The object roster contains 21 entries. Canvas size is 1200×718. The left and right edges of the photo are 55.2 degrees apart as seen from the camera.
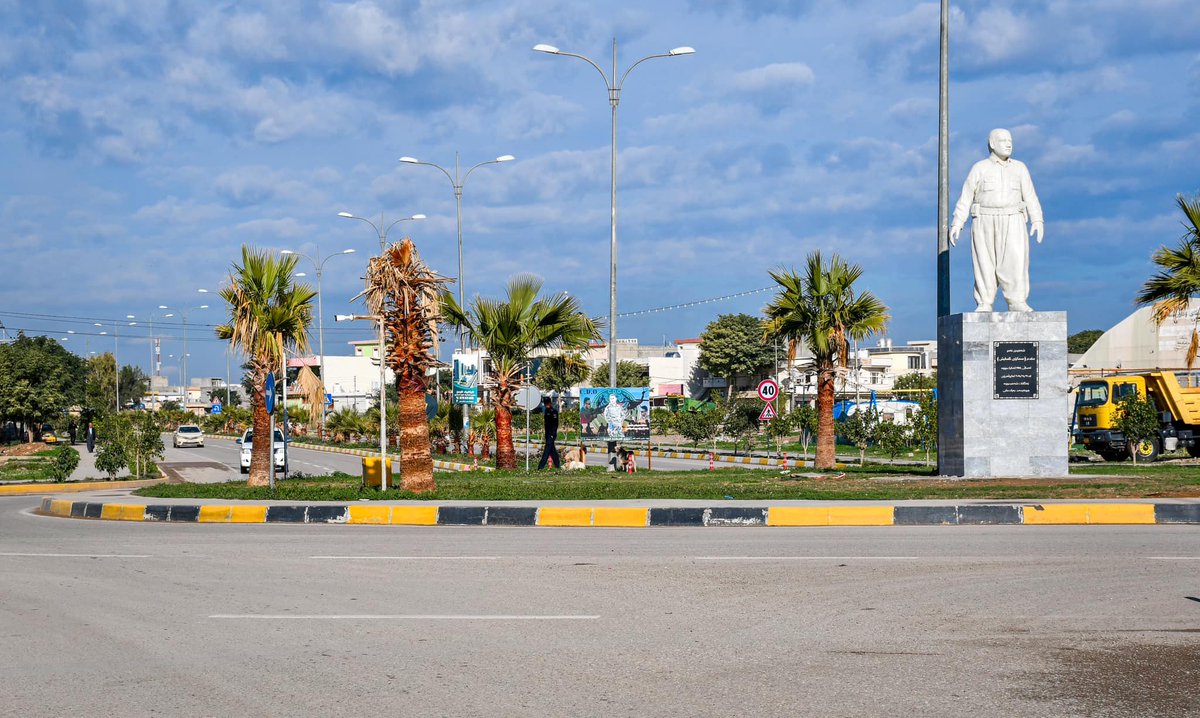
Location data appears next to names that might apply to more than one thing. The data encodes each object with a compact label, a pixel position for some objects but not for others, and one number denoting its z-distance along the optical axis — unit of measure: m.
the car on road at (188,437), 67.25
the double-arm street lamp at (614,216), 30.38
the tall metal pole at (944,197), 21.72
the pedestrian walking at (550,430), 29.22
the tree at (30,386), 66.62
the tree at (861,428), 36.22
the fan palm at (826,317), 28.94
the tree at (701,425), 47.38
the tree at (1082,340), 116.51
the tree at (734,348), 100.44
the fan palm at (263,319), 24.80
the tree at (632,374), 103.50
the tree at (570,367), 30.33
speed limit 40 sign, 36.95
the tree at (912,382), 82.12
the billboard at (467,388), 41.50
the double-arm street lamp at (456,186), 41.75
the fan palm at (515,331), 27.66
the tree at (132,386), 154.75
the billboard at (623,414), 29.81
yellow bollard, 20.42
